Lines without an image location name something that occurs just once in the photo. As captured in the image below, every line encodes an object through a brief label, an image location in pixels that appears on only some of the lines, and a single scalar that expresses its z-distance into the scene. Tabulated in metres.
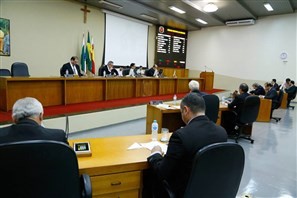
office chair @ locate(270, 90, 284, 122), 6.41
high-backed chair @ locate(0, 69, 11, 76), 5.35
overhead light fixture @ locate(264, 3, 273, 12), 7.95
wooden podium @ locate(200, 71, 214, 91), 9.29
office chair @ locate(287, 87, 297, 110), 8.31
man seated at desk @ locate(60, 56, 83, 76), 6.05
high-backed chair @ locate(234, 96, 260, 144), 4.07
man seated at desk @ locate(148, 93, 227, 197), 1.33
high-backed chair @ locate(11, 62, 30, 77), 5.27
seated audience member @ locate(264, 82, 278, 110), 6.24
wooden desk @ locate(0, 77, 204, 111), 4.12
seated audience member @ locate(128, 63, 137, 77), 7.53
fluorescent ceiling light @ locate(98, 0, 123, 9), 7.38
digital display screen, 11.09
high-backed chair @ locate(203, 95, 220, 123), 3.73
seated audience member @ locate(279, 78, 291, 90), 8.52
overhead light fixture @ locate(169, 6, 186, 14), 8.28
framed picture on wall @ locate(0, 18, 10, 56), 5.97
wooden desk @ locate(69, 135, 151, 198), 1.54
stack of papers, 1.94
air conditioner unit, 9.86
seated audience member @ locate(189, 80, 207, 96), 3.76
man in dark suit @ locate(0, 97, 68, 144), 1.20
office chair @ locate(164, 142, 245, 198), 1.24
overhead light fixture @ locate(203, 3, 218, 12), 7.28
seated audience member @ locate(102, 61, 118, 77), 7.38
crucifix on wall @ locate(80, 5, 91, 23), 7.78
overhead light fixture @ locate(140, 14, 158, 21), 9.19
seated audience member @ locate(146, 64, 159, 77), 8.44
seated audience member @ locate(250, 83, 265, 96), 7.06
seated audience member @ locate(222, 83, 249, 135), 4.17
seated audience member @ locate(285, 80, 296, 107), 8.20
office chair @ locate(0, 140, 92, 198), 0.99
